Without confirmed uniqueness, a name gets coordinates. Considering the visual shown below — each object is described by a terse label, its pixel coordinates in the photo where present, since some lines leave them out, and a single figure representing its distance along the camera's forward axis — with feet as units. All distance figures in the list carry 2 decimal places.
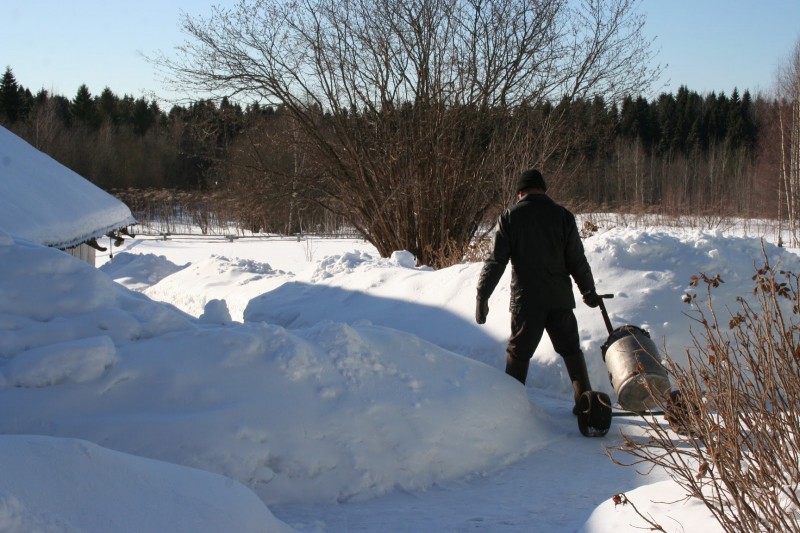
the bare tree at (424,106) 52.54
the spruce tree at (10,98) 191.83
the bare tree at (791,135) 81.87
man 19.66
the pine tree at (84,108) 212.84
